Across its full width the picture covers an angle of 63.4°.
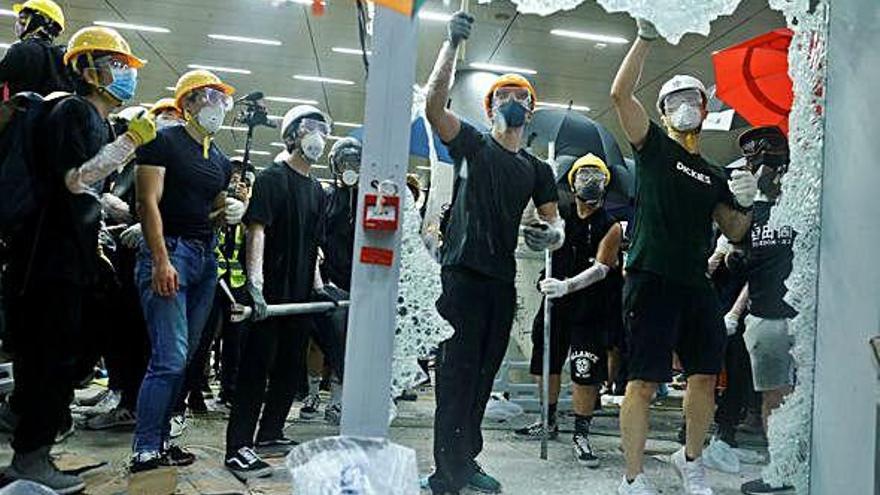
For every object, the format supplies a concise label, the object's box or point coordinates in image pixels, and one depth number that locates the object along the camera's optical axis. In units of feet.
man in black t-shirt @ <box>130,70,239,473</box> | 8.71
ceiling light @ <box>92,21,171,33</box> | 26.32
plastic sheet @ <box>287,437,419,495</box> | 6.24
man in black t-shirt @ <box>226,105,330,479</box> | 9.99
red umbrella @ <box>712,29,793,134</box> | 9.00
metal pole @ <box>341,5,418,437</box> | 6.84
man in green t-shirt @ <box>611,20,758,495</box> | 8.39
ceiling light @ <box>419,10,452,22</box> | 7.23
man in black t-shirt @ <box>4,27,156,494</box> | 8.00
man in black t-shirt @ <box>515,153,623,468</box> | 10.48
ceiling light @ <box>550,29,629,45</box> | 8.71
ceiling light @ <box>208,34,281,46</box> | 26.68
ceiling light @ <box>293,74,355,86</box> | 28.46
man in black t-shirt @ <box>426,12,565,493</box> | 7.70
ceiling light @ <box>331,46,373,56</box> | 23.87
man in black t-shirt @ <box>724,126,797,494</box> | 8.75
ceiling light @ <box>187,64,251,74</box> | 30.25
